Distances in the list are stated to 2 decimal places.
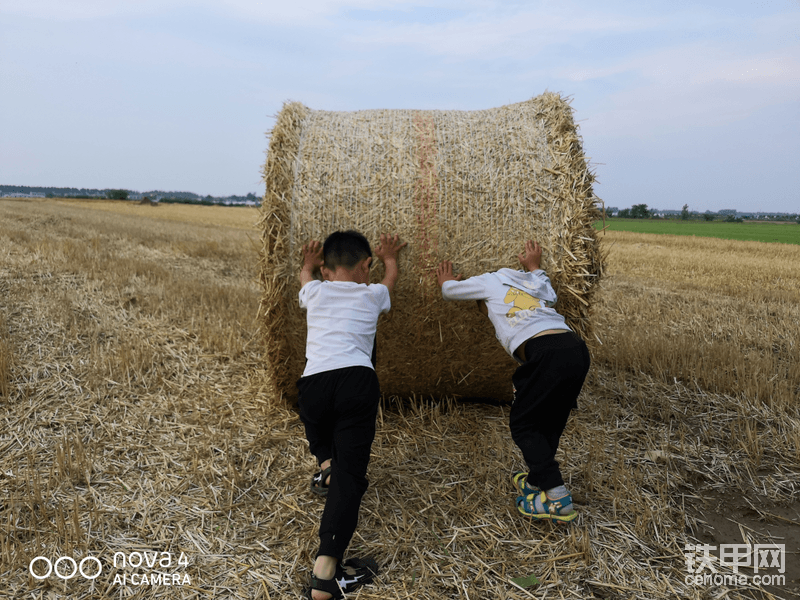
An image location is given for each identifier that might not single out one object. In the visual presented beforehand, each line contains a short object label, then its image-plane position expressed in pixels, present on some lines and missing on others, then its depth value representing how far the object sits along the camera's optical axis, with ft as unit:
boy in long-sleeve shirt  9.87
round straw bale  12.03
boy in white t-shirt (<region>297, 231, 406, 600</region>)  8.29
